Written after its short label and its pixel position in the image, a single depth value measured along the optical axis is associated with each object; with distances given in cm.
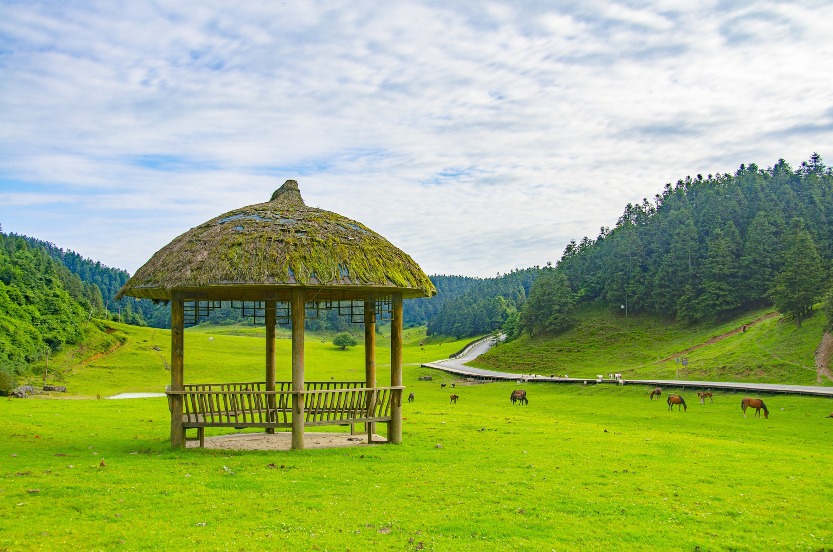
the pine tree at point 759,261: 9350
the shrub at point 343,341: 11921
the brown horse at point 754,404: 3678
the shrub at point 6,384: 4253
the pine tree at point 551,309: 10712
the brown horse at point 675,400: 4112
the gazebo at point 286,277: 1727
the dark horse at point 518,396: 4934
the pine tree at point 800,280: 6981
